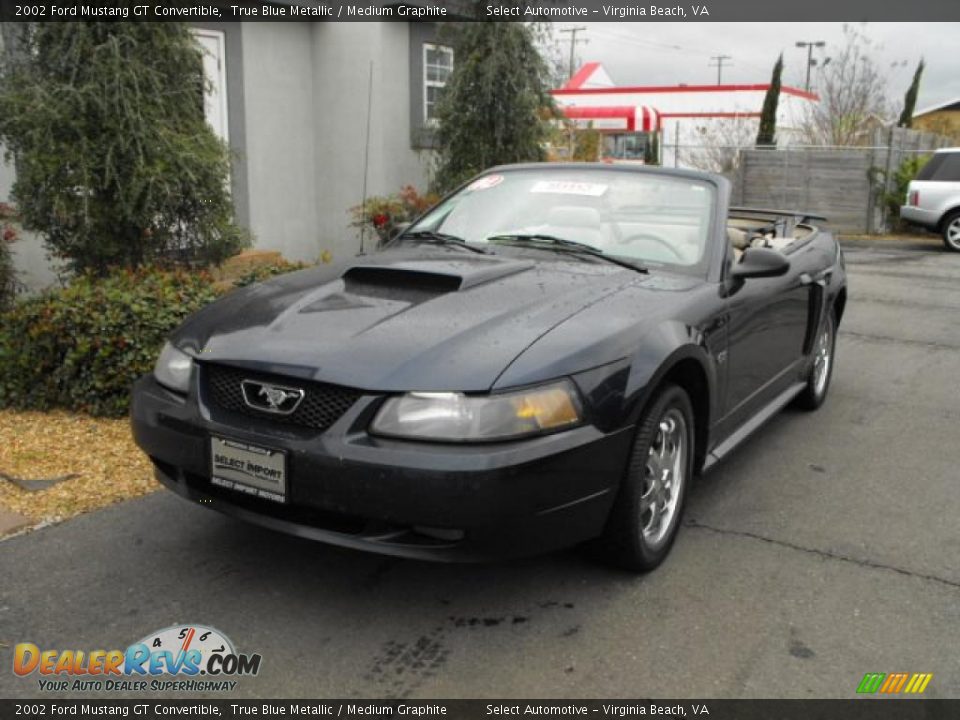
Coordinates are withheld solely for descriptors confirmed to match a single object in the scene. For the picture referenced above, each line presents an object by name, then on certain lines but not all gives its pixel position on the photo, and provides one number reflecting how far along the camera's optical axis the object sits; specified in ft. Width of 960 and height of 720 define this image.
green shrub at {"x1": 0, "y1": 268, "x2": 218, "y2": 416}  16.74
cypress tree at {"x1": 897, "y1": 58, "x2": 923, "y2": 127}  102.53
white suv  54.24
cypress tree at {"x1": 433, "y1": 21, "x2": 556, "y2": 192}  35.91
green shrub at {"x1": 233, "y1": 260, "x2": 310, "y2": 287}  19.74
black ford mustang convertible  9.17
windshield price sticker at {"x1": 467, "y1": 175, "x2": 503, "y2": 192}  15.81
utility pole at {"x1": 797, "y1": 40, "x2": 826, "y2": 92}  131.91
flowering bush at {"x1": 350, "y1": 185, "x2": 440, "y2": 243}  35.65
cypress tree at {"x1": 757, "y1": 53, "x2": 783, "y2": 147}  86.99
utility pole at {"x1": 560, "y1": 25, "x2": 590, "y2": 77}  191.06
